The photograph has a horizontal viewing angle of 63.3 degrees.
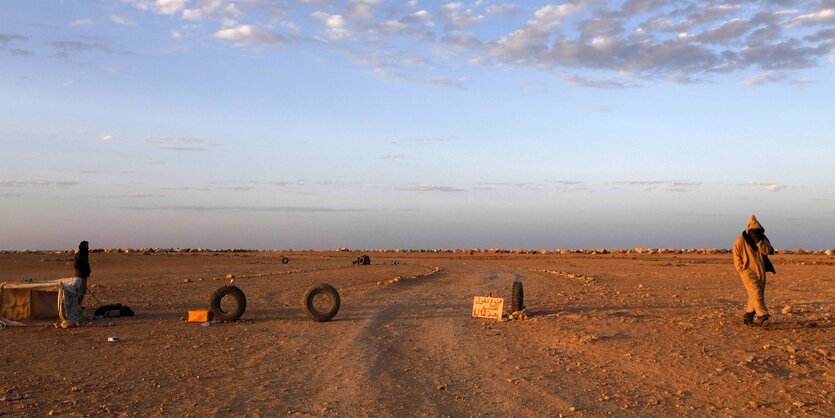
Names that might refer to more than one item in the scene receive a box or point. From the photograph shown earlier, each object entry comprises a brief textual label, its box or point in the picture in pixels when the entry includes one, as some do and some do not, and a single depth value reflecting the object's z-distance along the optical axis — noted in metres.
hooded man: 14.77
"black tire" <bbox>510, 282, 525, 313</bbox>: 18.05
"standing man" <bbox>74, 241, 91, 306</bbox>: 18.55
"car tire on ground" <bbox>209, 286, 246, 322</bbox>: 17.89
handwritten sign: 17.20
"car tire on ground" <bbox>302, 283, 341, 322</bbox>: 17.62
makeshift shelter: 17.14
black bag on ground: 18.86
